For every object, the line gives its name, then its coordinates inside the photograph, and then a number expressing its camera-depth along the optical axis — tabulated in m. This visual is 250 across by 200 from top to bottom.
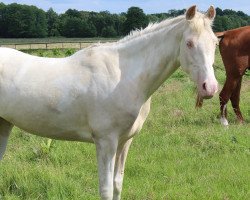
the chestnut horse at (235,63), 8.33
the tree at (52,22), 69.31
